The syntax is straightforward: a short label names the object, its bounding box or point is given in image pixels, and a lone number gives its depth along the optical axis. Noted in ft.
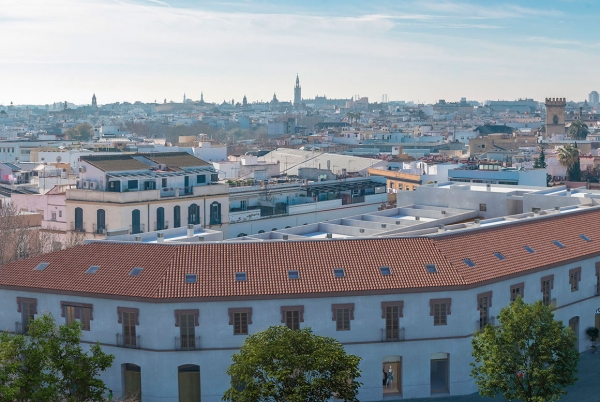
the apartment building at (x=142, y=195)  197.98
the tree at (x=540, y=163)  323.16
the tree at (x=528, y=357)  112.37
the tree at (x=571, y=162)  336.70
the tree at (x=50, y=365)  100.22
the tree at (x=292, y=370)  101.65
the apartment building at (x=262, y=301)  121.29
